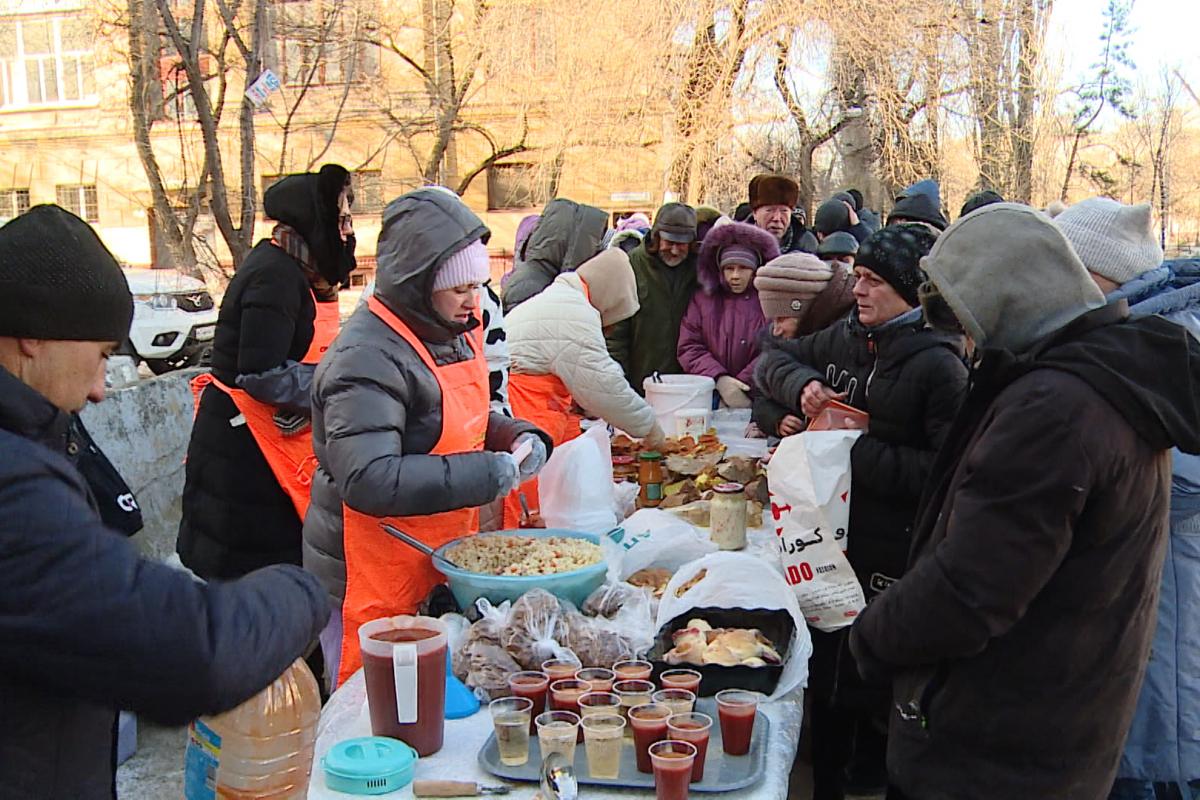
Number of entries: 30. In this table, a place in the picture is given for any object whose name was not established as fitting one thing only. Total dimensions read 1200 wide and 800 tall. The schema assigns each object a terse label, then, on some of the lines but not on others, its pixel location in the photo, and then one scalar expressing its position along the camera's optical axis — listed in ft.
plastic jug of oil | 6.96
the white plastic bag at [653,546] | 9.45
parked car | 40.32
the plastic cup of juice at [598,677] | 6.54
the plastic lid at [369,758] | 5.90
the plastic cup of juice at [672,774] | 5.57
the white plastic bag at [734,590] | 7.76
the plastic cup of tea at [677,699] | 6.24
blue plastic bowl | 7.86
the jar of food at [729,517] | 10.23
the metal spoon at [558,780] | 5.72
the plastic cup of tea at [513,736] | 6.07
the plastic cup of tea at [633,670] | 6.75
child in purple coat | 16.24
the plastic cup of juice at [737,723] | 6.18
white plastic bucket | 14.65
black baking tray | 6.91
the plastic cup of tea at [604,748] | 5.91
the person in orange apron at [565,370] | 12.14
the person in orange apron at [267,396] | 11.34
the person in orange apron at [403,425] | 7.81
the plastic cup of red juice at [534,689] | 6.51
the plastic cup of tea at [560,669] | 6.69
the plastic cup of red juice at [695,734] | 5.85
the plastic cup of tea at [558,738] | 6.00
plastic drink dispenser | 6.12
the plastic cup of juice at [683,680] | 6.68
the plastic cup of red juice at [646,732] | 5.99
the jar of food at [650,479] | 12.41
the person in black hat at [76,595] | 3.68
